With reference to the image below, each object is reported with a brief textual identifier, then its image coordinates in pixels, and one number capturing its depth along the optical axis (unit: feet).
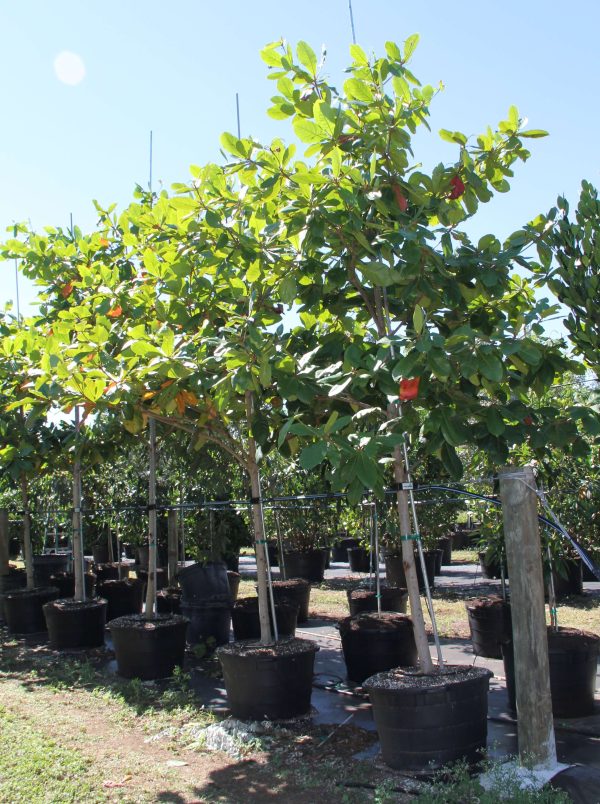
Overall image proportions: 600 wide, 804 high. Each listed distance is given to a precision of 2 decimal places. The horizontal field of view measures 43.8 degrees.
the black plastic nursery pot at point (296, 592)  29.04
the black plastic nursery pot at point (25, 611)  28.48
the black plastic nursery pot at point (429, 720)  12.21
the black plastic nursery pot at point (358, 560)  48.42
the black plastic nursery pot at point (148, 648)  20.34
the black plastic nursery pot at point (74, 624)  24.58
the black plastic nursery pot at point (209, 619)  25.26
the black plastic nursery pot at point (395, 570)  37.04
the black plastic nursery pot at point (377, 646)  18.83
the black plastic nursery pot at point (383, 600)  25.65
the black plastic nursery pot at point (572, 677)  15.51
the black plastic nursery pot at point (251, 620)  23.36
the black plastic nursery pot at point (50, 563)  42.51
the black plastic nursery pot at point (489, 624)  21.66
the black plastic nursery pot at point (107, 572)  40.75
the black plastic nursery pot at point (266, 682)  15.81
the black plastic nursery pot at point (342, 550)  56.59
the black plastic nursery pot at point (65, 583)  34.27
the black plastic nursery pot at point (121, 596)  30.58
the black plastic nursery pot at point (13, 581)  33.93
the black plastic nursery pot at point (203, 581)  26.58
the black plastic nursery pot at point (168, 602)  29.01
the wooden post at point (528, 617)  11.99
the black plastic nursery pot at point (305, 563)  42.57
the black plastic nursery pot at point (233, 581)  33.96
